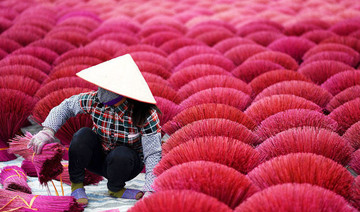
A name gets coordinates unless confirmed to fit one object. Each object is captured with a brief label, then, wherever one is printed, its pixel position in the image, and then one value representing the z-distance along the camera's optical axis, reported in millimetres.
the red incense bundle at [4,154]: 9288
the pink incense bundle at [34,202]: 8378
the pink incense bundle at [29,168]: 8974
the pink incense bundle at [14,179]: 8693
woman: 8520
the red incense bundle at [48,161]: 8507
